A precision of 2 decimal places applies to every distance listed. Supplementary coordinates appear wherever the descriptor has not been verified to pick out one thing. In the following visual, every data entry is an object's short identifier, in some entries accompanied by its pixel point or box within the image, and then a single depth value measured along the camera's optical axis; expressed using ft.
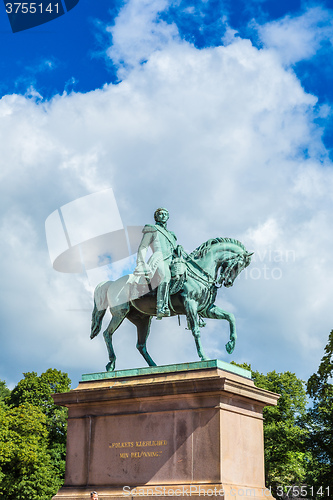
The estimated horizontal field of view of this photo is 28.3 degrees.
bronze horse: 50.39
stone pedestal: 41.93
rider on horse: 49.70
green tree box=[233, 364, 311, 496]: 135.85
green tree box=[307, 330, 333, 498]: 102.18
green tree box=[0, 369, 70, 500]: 138.72
